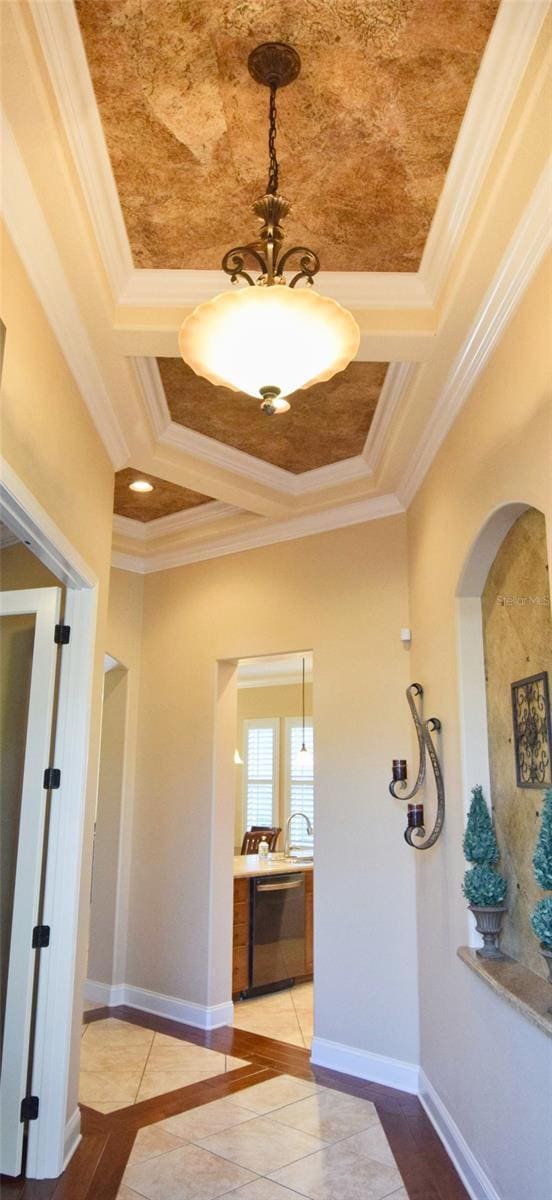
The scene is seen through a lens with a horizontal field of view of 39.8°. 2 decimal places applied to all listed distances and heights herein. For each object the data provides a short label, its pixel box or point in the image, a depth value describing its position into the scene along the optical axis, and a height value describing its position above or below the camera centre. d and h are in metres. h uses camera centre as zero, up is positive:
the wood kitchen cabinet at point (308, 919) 5.93 -1.10
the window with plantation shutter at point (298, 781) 10.02 -0.08
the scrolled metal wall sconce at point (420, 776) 3.52 +0.00
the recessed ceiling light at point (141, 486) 4.83 +1.80
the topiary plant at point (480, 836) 2.84 -0.22
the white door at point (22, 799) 2.82 -0.11
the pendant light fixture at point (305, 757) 9.10 +0.21
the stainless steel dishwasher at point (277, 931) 5.52 -1.13
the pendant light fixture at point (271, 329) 1.87 +1.10
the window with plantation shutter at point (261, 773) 10.40 +0.02
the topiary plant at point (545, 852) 2.01 -0.20
